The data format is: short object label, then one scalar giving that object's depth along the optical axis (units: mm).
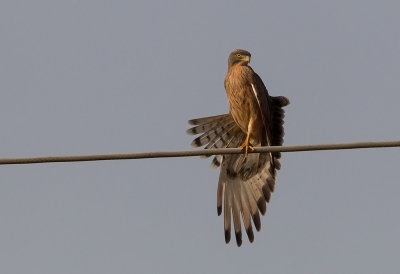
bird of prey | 22719
